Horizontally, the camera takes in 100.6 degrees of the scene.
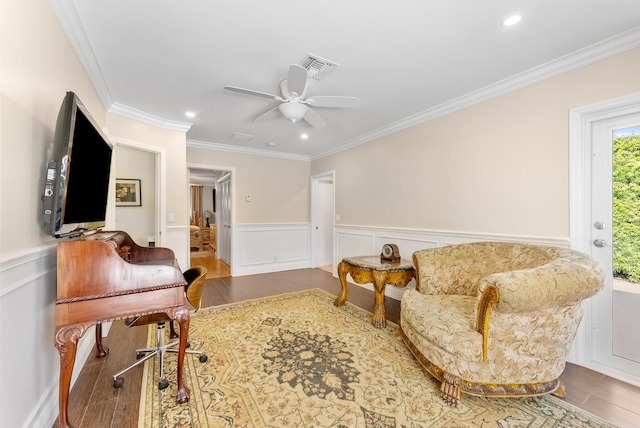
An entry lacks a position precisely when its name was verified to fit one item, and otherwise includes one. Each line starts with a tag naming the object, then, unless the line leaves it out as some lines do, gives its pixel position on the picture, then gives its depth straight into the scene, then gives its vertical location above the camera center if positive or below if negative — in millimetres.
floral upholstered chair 1495 -756
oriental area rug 1570 -1217
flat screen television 1360 +229
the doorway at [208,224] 6098 -357
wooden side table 2826 -686
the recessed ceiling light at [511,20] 1759 +1297
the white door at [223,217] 6102 -102
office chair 1901 -912
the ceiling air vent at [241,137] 4282 +1276
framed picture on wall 4363 +347
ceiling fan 2170 +1055
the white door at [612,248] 2020 -287
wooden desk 1382 -451
